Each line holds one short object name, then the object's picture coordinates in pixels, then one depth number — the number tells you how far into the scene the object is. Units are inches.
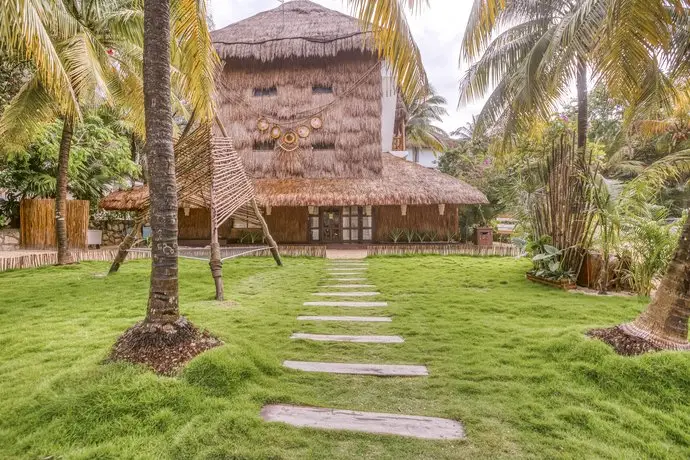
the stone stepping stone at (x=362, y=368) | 114.9
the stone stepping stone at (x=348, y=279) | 277.7
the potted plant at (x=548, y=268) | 247.0
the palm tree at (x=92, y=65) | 167.0
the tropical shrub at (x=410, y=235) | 523.3
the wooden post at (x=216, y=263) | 207.9
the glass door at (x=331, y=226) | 554.9
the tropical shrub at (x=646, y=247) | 207.2
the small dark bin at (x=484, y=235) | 493.0
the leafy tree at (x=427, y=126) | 1077.8
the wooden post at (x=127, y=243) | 256.9
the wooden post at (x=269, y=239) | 292.4
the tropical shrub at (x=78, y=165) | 457.1
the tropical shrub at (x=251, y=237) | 533.4
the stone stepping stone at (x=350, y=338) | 145.4
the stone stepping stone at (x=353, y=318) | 173.3
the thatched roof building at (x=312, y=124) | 523.2
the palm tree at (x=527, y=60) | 245.9
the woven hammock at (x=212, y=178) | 212.7
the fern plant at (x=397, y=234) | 531.0
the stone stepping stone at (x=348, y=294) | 226.4
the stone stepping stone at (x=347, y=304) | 201.9
